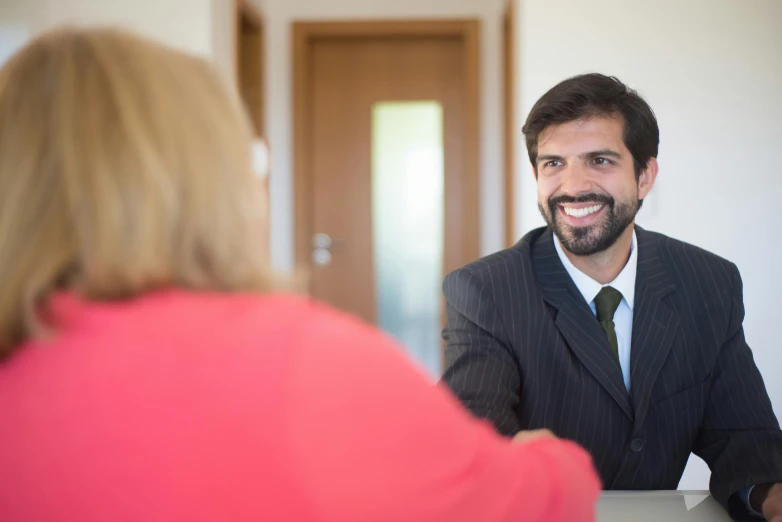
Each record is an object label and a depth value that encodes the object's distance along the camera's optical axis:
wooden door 4.45
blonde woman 0.53
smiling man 1.39
